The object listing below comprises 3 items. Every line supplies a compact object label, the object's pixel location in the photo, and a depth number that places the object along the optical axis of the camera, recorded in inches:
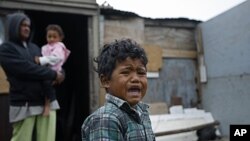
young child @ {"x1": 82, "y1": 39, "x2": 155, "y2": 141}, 58.1
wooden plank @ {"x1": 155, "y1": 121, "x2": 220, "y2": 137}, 190.2
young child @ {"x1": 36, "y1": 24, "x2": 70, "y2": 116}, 130.3
